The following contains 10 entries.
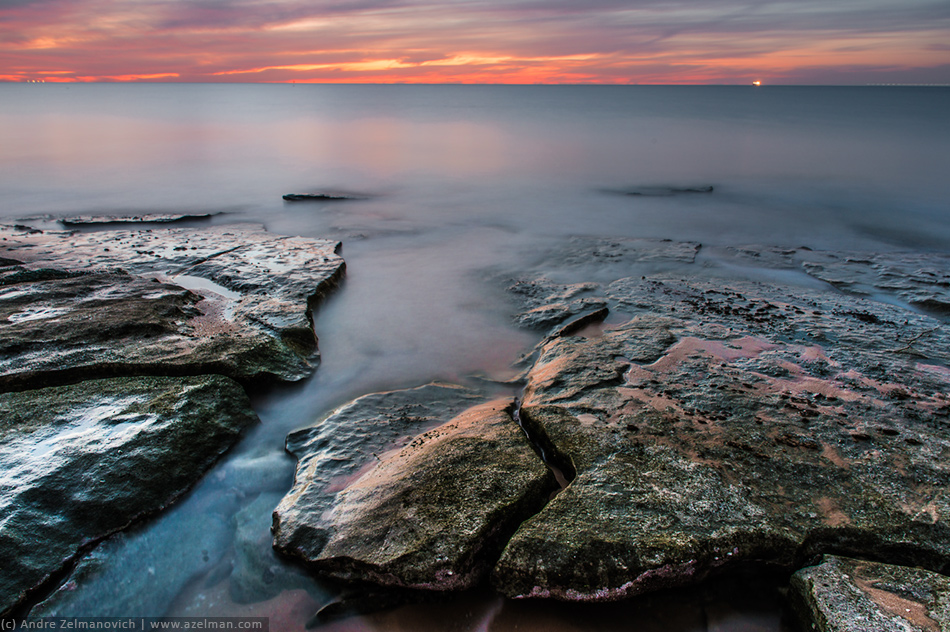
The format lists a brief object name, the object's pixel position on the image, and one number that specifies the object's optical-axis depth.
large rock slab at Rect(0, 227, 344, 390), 4.11
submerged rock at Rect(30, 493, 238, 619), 2.58
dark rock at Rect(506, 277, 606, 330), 5.81
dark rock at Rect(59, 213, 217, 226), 9.88
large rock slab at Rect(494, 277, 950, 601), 2.54
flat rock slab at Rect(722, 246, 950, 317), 6.32
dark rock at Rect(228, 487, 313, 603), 2.71
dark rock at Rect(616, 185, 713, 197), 14.04
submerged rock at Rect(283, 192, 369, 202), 12.76
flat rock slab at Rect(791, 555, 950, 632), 2.17
